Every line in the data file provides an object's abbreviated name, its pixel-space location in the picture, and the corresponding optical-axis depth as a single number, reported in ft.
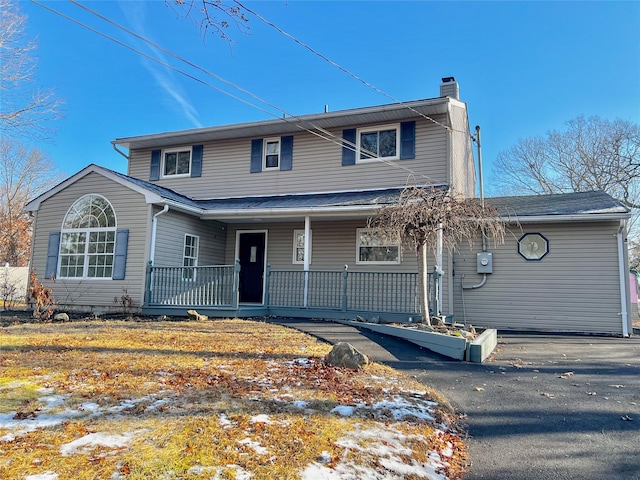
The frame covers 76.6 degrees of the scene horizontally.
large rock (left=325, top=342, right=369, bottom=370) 17.85
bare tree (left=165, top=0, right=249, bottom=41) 11.92
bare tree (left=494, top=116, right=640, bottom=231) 78.23
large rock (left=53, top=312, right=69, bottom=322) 30.60
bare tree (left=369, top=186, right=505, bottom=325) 25.26
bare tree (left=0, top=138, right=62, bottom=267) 90.99
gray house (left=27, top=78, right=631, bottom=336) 33.45
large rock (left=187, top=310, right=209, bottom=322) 32.19
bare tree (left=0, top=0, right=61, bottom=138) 40.81
